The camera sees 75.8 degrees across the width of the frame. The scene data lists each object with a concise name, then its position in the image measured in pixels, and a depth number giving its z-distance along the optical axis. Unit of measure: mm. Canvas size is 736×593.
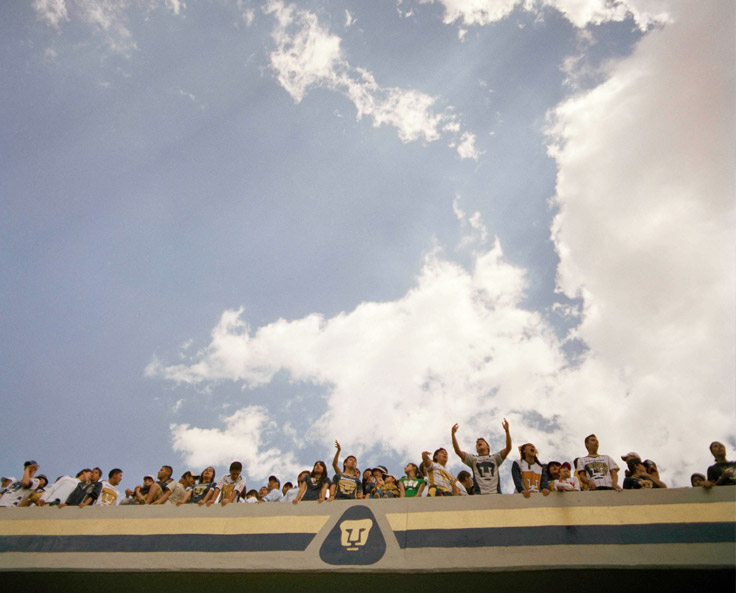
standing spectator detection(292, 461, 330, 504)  8552
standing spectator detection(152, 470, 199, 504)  8957
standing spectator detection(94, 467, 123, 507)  9430
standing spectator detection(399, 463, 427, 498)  8602
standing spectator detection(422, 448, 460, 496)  8298
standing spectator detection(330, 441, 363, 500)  8336
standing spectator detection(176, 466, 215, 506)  8695
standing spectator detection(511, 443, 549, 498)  7660
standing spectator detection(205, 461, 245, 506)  8453
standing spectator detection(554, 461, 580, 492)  7086
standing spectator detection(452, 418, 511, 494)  7973
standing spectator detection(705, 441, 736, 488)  6754
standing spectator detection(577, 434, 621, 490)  7434
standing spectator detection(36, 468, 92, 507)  9086
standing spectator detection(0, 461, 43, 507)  9359
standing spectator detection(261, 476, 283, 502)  9523
